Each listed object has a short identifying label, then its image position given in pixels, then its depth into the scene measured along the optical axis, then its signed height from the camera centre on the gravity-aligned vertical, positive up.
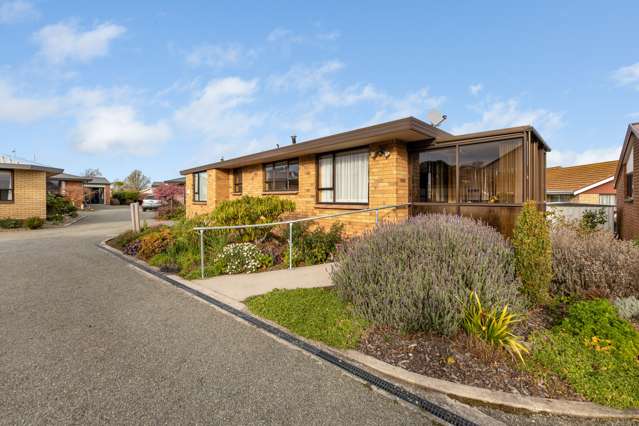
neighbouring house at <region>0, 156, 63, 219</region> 16.77 +1.11
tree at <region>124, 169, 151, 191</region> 54.12 +5.31
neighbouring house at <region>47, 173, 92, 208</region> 29.36 +2.41
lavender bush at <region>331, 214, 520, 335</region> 3.34 -0.75
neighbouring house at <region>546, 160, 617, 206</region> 21.45 +1.71
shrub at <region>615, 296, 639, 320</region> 3.56 -1.13
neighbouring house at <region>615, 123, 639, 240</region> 9.69 +0.88
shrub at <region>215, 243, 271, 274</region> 6.71 -1.07
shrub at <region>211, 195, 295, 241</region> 8.46 -0.08
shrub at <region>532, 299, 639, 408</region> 2.41 -1.29
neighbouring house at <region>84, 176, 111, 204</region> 39.78 +2.65
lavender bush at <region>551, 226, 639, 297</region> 4.20 -0.82
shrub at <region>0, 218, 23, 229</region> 15.86 -0.63
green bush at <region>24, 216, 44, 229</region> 16.09 -0.58
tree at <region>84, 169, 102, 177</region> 56.22 +6.95
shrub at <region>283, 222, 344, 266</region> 7.40 -0.87
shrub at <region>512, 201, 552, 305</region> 3.97 -0.61
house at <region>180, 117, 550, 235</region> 6.82 +0.97
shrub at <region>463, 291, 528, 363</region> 2.96 -1.16
